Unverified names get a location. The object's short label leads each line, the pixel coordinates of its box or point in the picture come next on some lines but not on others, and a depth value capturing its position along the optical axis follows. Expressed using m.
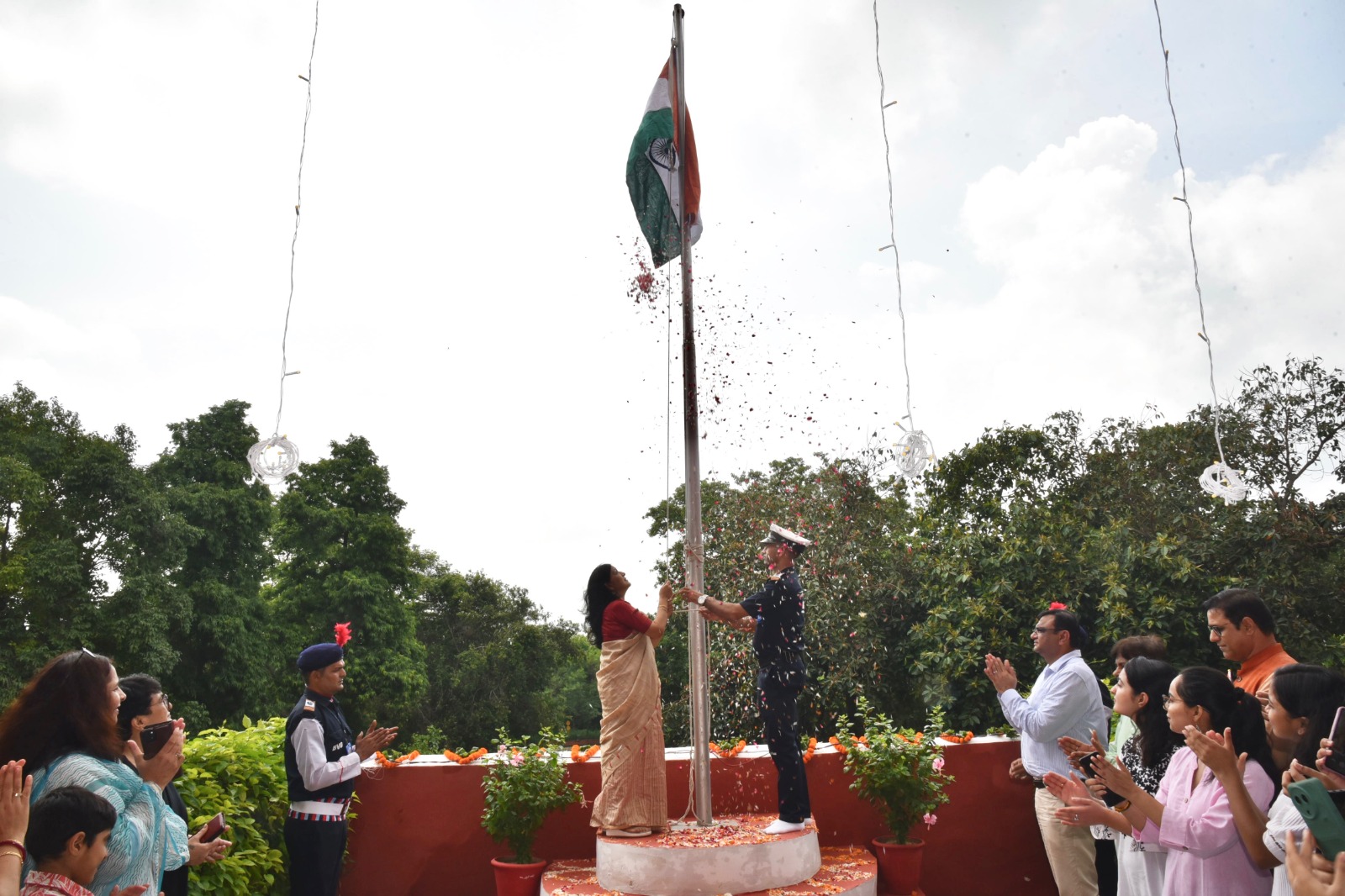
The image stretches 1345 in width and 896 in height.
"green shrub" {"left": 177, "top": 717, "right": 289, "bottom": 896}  3.98
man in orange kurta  3.46
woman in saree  4.74
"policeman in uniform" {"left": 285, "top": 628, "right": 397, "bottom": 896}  4.03
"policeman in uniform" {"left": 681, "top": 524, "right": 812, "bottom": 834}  4.73
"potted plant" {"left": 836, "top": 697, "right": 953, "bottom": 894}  4.97
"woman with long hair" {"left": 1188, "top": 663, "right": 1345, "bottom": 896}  2.38
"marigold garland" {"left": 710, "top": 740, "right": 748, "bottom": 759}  5.48
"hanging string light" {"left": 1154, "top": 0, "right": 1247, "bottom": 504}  4.79
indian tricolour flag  5.50
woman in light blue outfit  2.57
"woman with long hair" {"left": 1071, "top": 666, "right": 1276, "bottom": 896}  2.61
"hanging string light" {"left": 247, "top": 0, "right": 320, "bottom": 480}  5.02
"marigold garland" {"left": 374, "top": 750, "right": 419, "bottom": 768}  5.29
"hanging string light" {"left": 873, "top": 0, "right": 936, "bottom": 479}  5.46
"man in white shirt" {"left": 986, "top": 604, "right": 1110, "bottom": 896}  4.28
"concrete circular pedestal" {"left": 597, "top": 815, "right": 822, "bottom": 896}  4.34
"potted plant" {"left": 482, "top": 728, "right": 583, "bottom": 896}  4.84
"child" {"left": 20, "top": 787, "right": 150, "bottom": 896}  2.30
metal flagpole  4.88
